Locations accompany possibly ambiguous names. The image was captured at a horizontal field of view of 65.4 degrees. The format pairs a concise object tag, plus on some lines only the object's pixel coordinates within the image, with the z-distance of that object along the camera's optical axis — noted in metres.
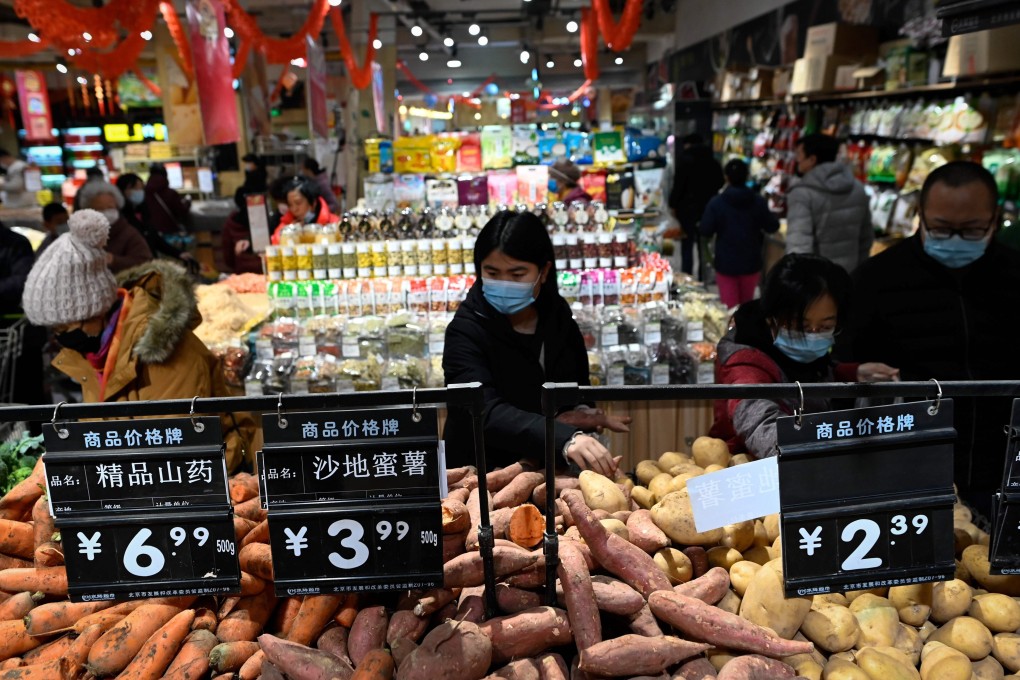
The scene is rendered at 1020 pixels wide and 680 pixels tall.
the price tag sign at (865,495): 1.32
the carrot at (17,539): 1.81
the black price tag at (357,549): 1.38
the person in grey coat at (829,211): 5.44
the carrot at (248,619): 1.52
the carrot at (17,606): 1.61
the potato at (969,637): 1.45
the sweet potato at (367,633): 1.43
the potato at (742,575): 1.53
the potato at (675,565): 1.58
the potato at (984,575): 1.56
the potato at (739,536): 1.64
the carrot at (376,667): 1.35
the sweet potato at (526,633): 1.40
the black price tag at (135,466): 1.36
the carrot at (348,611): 1.51
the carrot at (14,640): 1.55
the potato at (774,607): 1.44
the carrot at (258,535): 1.69
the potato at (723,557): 1.60
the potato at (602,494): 1.73
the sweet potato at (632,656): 1.33
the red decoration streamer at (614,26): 7.48
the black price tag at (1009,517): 1.32
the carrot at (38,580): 1.65
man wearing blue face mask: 2.47
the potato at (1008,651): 1.45
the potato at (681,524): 1.62
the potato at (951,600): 1.51
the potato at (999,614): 1.49
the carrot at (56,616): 1.57
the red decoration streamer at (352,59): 8.80
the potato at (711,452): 1.93
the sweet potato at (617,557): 1.49
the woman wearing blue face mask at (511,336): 2.30
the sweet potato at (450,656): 1.32
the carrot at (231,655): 1.45
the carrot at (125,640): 1.47
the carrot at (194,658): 1.42
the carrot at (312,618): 1.50
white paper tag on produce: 1.33
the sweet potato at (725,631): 1.40
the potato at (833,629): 1.44
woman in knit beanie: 2.69
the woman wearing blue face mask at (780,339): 2.04
